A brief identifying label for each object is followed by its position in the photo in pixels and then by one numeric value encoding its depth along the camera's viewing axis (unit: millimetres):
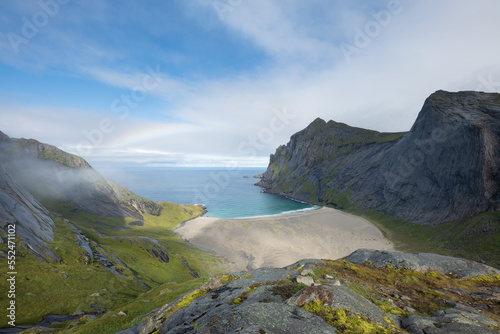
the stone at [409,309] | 13393
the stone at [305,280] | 14756
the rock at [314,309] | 9594
